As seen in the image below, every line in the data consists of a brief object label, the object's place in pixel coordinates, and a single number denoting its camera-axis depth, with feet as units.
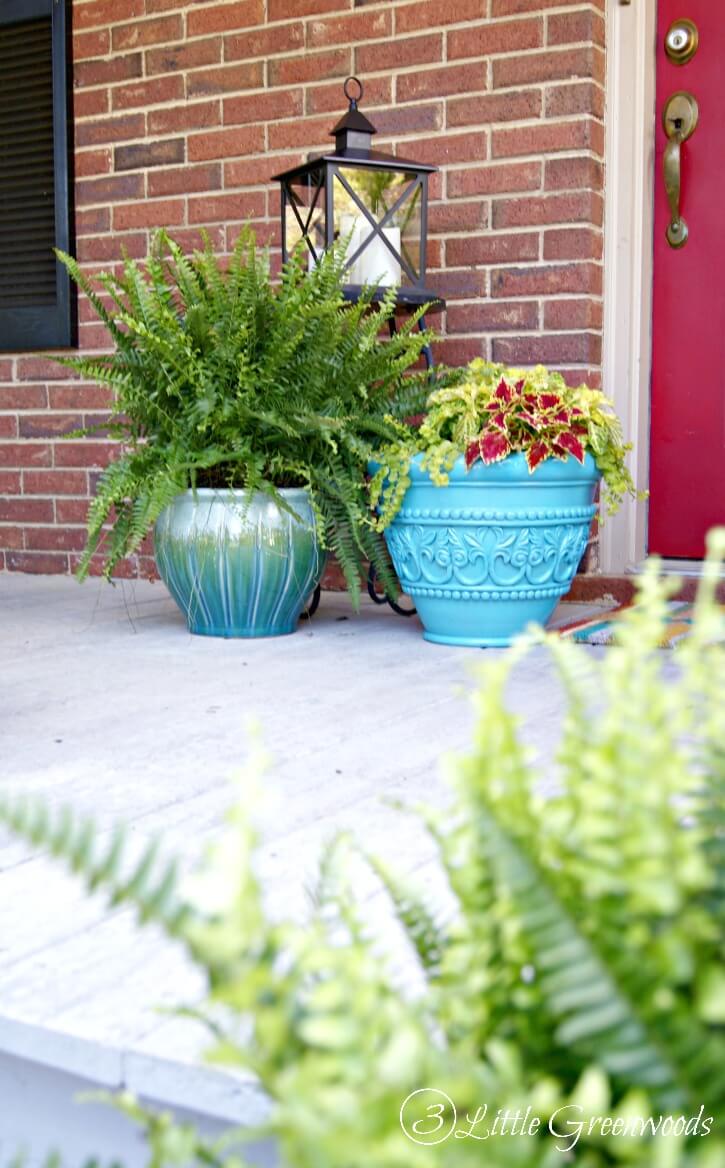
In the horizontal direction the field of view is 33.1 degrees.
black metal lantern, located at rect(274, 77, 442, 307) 8.77
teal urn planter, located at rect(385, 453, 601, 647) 7.93
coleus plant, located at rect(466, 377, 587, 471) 7.80
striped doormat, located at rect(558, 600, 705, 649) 8.06
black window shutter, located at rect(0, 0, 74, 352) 12.38
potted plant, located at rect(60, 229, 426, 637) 8.13
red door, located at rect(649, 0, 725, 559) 9.77
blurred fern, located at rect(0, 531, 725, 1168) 1.24
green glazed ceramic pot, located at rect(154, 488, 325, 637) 8.24
